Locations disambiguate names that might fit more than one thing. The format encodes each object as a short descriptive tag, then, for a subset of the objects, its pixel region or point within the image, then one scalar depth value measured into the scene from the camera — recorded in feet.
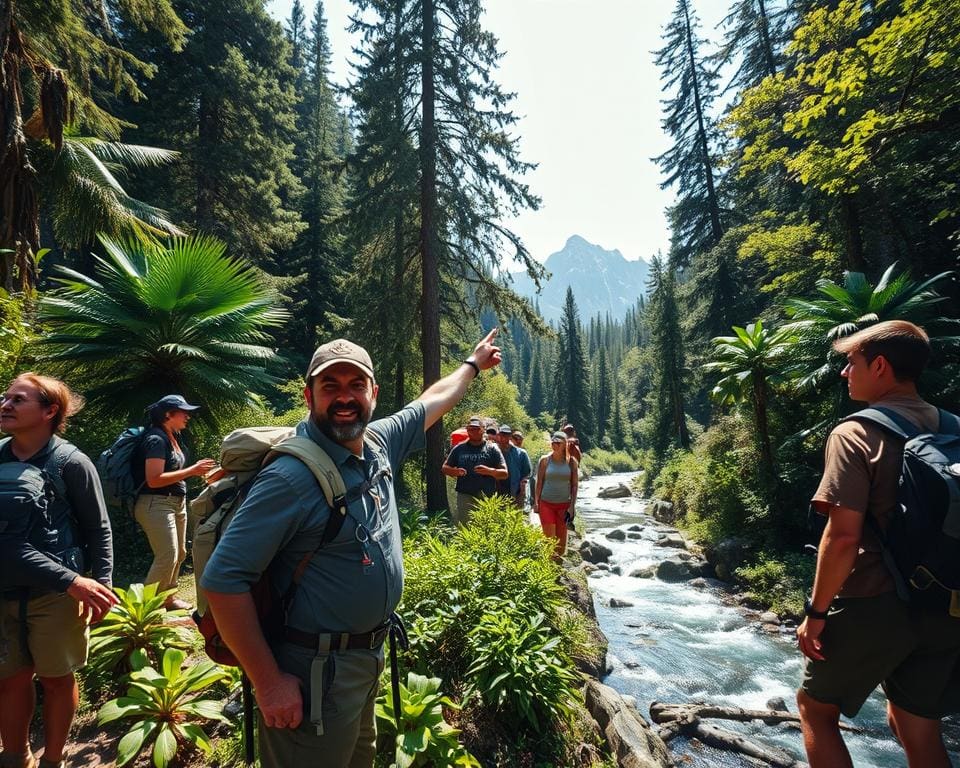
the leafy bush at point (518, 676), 10.80
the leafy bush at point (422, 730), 8.47
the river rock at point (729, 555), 38.68
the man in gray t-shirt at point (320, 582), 4.91
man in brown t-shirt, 7.06
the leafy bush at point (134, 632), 11.23
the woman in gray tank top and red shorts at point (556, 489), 22.34
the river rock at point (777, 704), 20.56
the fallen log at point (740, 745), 16.61
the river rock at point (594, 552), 43.96
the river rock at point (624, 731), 12.05
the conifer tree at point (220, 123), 47.60
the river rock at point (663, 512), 62.28
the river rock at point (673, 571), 39.88
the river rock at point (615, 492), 90.53
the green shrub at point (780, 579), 31.12
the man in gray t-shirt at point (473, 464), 21.49
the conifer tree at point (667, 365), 97.35
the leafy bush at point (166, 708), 8.61
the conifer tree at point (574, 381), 166.40
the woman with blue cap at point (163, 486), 13.44
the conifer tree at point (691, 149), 74.38
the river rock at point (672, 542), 48.52
